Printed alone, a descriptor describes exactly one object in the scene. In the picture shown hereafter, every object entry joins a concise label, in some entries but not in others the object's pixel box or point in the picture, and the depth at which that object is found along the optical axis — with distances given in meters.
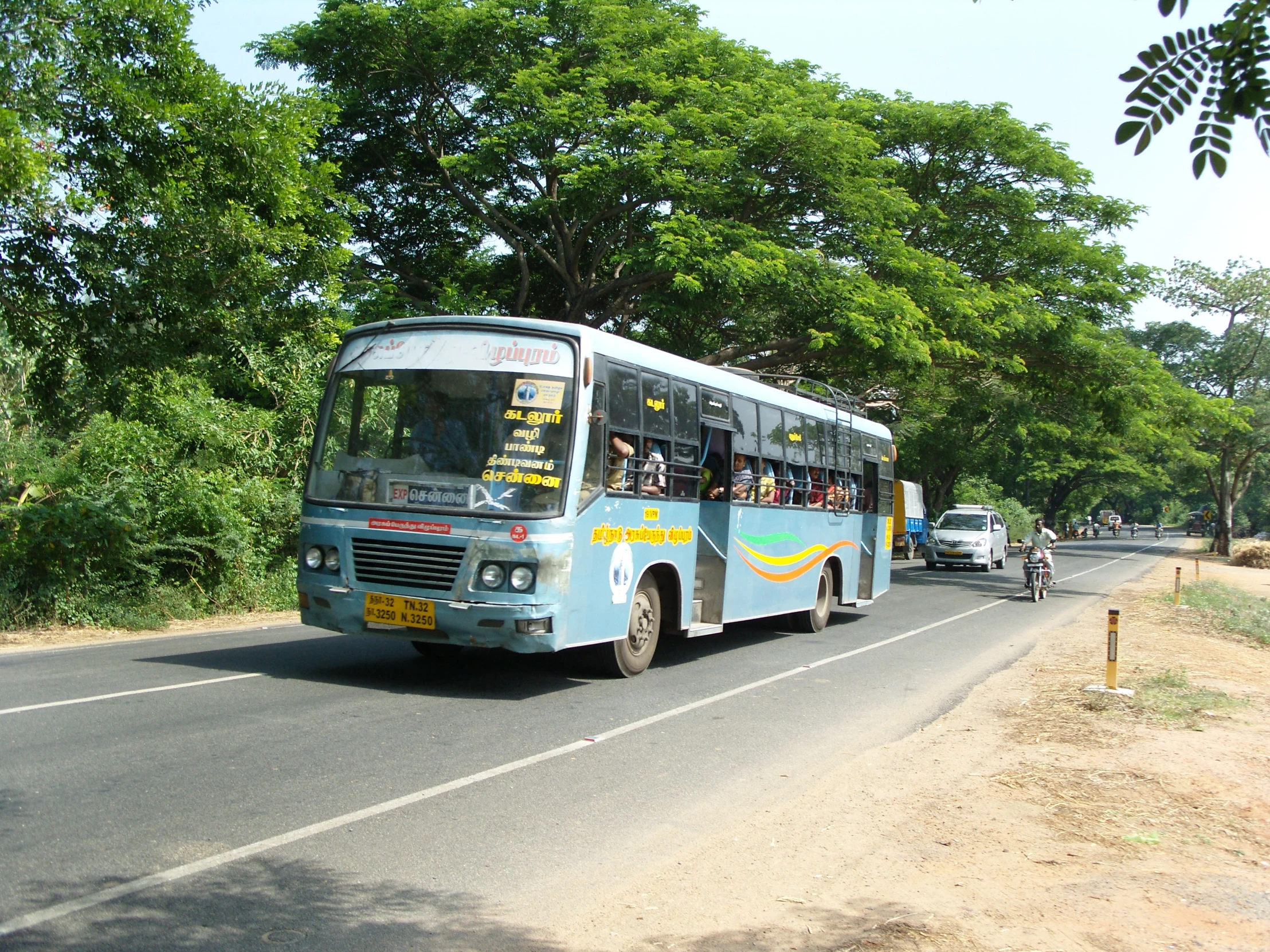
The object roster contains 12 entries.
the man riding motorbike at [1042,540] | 23.27
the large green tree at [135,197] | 10.73
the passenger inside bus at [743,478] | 12.32
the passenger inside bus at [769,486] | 13.05
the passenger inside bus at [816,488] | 14.70
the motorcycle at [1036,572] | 23.34
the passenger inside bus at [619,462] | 9.72
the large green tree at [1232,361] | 54.81
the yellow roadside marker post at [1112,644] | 10.46
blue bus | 8.76
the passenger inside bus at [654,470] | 10.41
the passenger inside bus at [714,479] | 12.04
